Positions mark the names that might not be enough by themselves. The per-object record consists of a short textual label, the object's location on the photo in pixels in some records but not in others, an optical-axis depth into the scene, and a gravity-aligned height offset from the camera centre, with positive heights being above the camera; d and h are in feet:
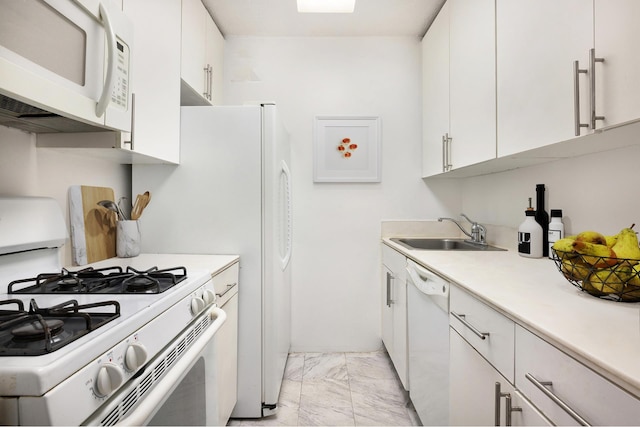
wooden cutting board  4.83 -0.12
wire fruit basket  2.69 -0.49
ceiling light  6.55 +4.24
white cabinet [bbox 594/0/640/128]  2.66 +1.32
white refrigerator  5.67 +0.13
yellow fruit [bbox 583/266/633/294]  2.69 -0.52
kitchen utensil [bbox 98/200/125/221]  5.18 +0.17
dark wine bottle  5.19 +0.00
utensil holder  5.36 -0.35
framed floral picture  8.33 +1.71
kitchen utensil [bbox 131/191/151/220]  5.62 +0.20
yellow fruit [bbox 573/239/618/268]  2.84 -0.32
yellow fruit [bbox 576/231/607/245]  3.05 -0.20
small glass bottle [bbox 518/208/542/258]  5.09 -0.31
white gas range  1.69 -0.76
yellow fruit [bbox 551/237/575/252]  3.00 -0.26
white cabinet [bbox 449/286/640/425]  1.84 -1.15
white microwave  2.52 +1.35
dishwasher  4.14 -1.81
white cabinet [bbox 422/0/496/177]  4.96 +2.35
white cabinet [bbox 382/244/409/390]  6.08 -1.94
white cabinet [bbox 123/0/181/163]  4.49 +2.07
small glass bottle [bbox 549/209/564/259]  4.86 -0.15
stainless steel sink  7.61 -0.61
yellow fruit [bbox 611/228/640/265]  2.84 -0.26
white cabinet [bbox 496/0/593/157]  3.26 +1.68
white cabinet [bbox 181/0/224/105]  5.98 +3.27
